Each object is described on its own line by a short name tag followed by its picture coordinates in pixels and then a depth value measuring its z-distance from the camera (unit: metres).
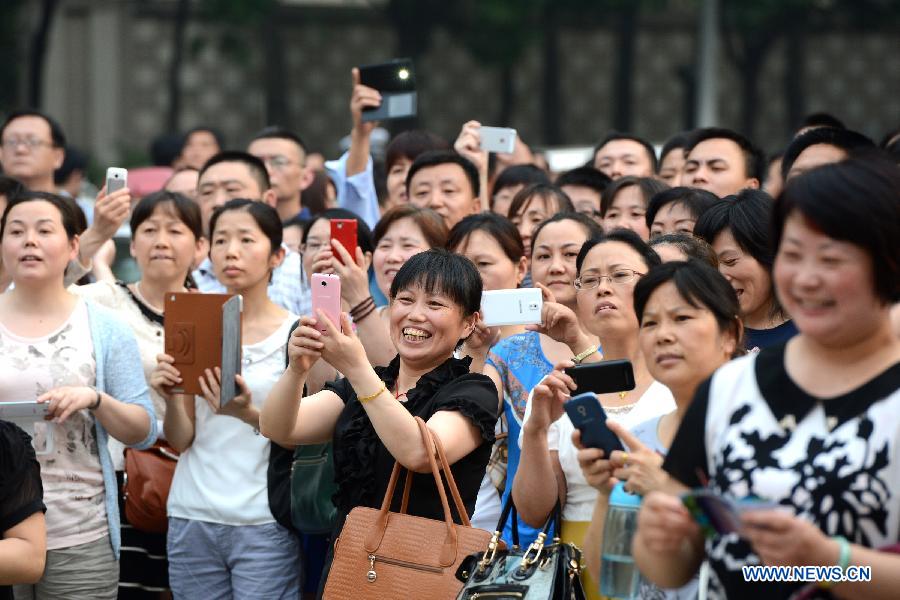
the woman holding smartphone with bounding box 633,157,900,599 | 4.80
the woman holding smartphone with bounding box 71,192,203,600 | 10.47
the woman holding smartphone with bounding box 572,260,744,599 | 6.31
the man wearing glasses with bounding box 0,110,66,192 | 14.68
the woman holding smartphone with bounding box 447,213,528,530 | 9.40
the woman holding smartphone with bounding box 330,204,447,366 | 9.19
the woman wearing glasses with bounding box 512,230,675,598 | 6.92
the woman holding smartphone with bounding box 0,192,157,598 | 9.41
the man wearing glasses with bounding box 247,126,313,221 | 15.11
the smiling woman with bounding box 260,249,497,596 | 7.54
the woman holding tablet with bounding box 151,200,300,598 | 9.50
